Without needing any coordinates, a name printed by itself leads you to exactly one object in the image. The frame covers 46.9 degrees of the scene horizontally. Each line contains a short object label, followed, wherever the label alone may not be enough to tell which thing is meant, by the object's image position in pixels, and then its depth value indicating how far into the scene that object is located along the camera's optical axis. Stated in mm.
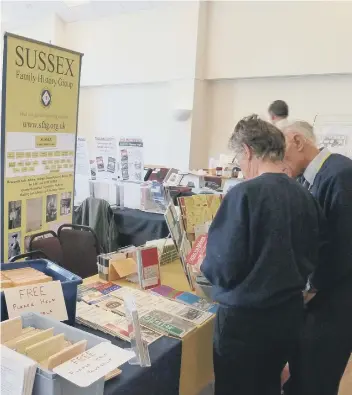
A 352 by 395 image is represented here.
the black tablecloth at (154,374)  1068
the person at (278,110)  2922
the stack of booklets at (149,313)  1347
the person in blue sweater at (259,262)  1231
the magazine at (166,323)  1355
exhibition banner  1879
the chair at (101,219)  3553
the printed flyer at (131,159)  3500
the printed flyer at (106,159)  3654
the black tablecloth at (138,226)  3430
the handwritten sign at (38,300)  1156
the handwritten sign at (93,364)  848
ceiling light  5715
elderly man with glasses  1512
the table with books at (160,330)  1181
